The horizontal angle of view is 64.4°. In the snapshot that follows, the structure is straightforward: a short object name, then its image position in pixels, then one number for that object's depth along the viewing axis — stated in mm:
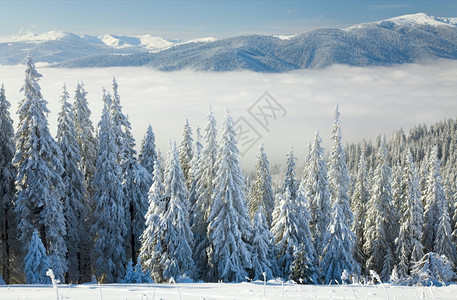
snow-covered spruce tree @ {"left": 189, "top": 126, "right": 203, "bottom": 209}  30620
